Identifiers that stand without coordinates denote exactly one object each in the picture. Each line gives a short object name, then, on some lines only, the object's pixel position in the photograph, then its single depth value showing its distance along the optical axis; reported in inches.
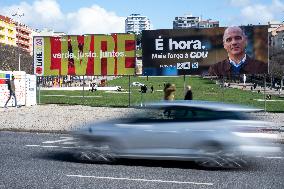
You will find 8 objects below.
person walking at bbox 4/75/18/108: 1053.3
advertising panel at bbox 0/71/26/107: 1065.5
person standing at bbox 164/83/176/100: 878.4
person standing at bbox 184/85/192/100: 847.4
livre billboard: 1064.8
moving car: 388.2
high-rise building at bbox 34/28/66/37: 7583.7
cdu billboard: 985.5
